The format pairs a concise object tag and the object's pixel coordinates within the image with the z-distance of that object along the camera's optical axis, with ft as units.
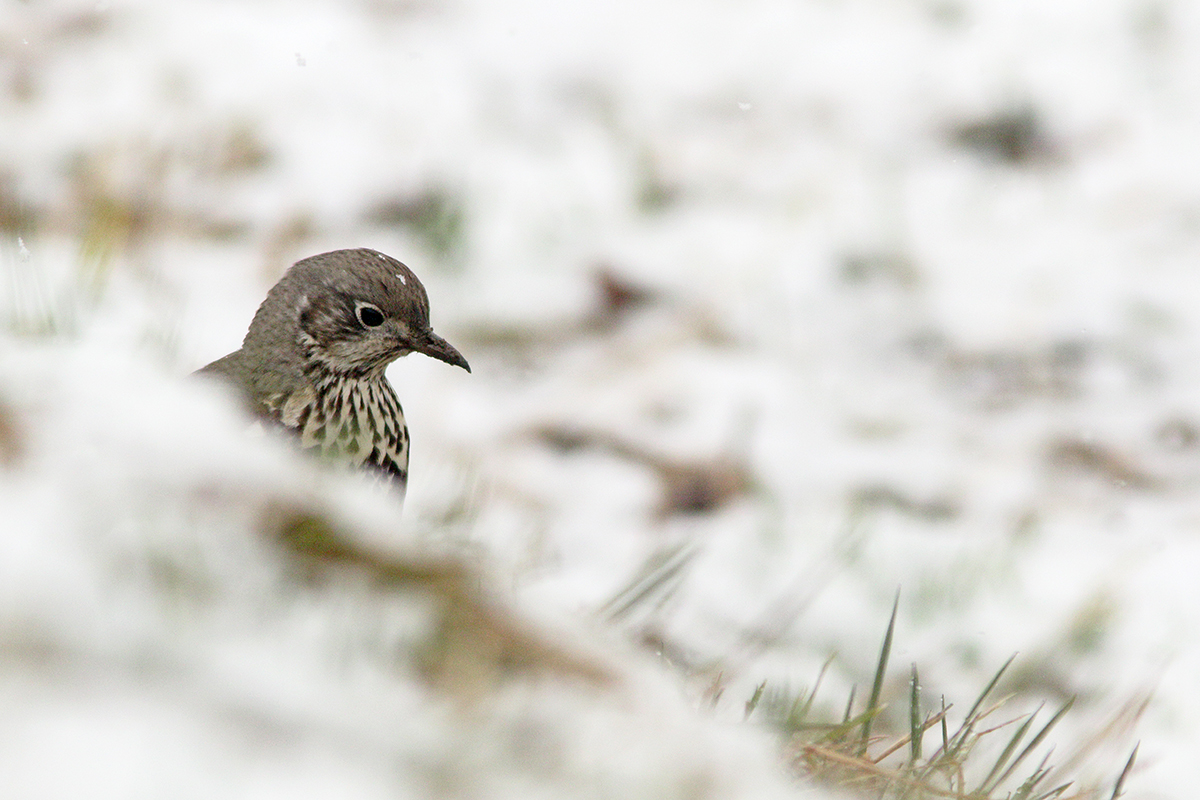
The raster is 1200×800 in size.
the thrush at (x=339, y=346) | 23.43
